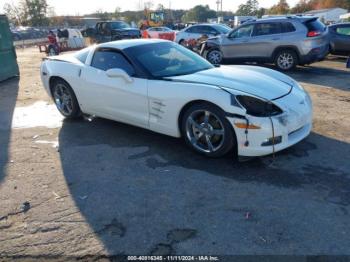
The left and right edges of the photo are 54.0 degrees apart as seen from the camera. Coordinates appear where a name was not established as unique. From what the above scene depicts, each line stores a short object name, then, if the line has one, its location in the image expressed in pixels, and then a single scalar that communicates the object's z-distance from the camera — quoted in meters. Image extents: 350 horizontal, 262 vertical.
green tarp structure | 11.05
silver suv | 10.27
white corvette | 3.84
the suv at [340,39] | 12.84
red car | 21.61
